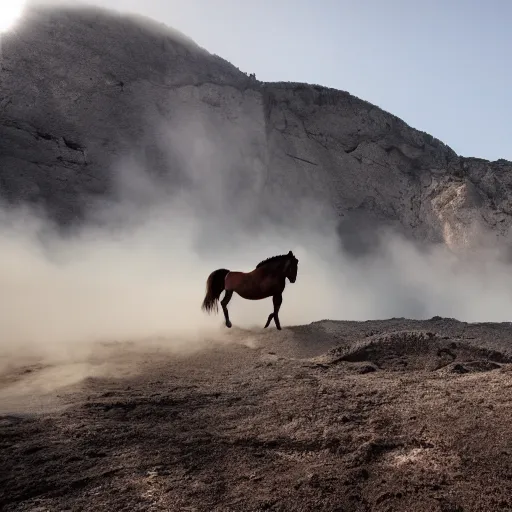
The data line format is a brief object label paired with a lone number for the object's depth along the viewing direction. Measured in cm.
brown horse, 858
